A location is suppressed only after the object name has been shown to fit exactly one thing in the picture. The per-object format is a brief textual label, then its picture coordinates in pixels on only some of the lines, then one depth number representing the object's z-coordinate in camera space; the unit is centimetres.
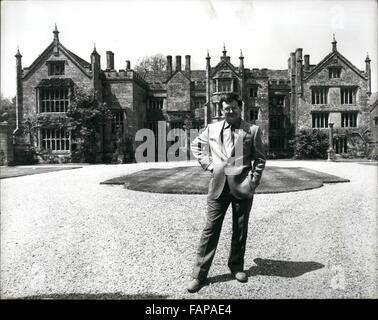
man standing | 419
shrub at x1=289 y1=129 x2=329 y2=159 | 3153
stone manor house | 2859
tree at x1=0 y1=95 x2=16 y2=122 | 3628
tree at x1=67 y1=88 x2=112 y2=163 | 2680
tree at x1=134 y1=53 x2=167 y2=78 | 5238
